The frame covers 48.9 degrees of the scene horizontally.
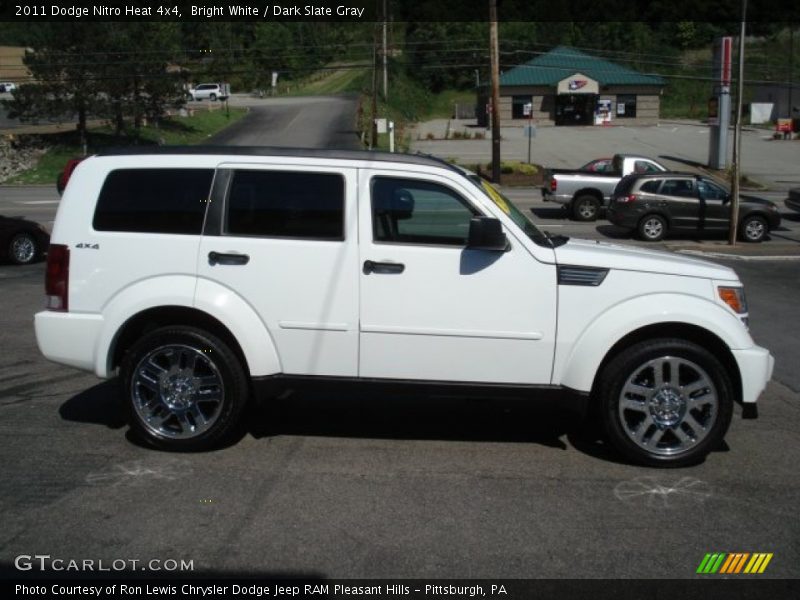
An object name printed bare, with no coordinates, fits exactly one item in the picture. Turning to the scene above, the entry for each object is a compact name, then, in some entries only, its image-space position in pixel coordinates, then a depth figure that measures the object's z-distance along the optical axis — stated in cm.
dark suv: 2088
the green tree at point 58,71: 4097
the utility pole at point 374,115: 4673
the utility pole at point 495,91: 3422
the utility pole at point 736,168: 1853
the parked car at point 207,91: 8139
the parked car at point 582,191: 2511
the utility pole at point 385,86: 6474
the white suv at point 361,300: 547
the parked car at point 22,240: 1584
